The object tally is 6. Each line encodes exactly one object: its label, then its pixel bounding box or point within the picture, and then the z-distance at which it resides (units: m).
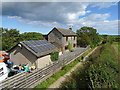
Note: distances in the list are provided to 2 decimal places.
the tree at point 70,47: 27.02
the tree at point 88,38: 34.59
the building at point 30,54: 11.45
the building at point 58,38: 24.09
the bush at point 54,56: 14.27
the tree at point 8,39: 27.73
